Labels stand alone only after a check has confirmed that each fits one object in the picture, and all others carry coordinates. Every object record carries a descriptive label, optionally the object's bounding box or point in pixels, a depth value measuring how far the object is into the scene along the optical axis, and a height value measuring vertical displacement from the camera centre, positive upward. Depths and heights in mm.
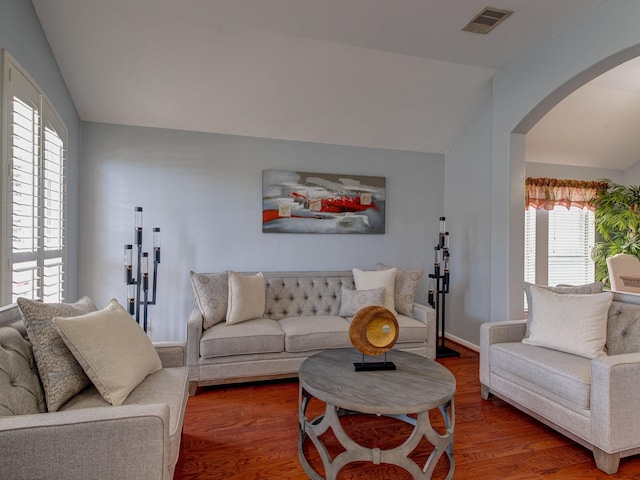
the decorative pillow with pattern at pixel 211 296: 3088 -504
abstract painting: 3895 +419
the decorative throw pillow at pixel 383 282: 3443 -412
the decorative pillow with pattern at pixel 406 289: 3543 -487
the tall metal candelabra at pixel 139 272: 3188 -321
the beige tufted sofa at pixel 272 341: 2838 -843
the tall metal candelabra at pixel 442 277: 3868 -399
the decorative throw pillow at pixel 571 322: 2260 -533
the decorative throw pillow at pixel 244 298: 3114 -528
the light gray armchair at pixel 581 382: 1877 -839
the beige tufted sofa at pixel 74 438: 1136 -662
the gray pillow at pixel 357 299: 3371 -568
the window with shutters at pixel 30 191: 1978 +299
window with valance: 4801 +174
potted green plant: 4680 +254
